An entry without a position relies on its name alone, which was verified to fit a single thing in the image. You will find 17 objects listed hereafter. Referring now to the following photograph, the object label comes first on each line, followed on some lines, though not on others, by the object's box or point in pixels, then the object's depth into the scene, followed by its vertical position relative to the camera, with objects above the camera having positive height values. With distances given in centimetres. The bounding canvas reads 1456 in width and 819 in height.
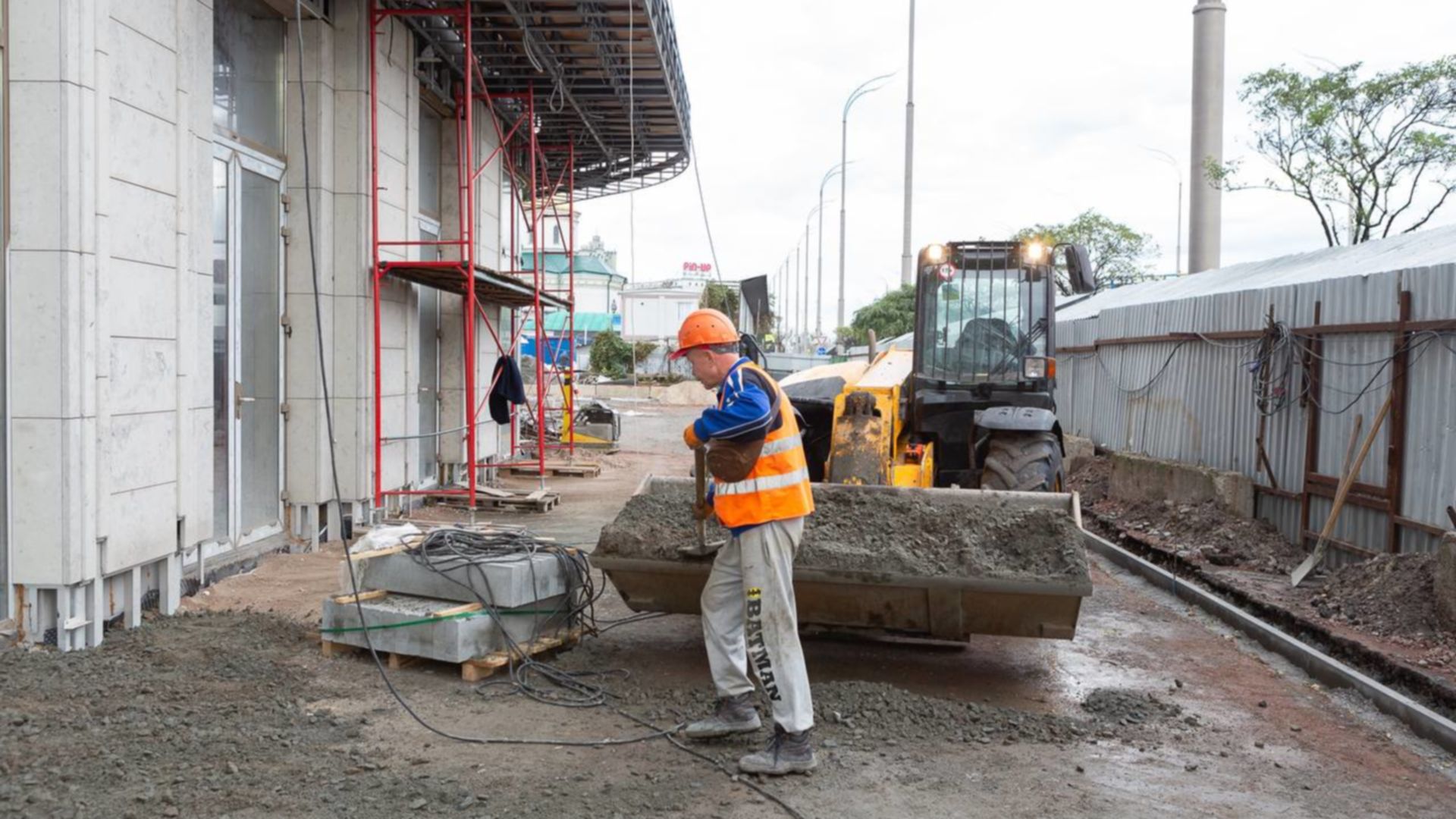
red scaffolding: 1069 +132
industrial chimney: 2697 +637
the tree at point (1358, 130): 2053 +503
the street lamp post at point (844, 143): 3466 +810
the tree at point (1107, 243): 3769 +483
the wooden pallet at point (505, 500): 1311 -150
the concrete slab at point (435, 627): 614 -145
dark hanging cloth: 1347 -15
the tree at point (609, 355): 5275 +105
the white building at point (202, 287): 613 +64
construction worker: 498 -74
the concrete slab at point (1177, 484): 1107 -111
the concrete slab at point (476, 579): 630 -121
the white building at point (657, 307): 8838 +571
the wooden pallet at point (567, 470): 1716 -148
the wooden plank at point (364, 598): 649 -133
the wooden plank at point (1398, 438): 835 -39
